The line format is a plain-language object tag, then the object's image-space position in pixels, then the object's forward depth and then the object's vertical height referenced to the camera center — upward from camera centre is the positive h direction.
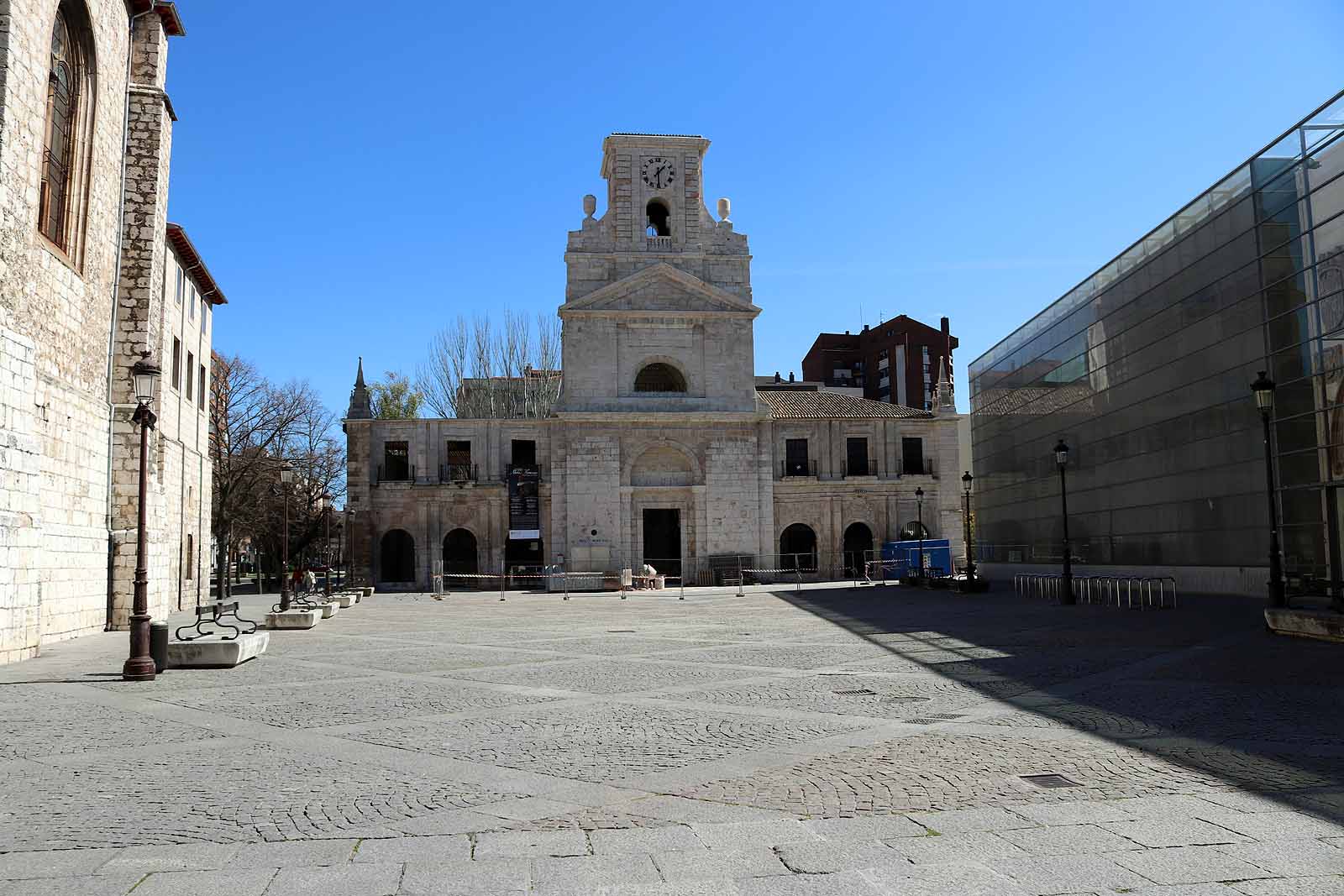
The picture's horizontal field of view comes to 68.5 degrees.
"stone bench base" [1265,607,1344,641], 14.48 -1.61
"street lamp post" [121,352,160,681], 13.02 -0.42
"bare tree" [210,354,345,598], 43.94 +4.10
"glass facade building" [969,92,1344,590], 23.83 +4.27
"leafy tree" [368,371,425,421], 70.00 +9.66
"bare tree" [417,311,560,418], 64.31 +9.71
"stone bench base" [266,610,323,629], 22.23 -1.80
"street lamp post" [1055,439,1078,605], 24.92 -1.22
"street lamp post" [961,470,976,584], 32.53 -1.17
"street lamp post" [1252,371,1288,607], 17.28 +0.15
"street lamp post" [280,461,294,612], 25.64 +0.05
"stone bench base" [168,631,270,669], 14.30 -1.63
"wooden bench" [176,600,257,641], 15.41 -1.30
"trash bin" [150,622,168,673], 13.69 -1.42
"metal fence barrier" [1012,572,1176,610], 24.67 -1.96
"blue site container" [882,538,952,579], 44.28 -1.45
